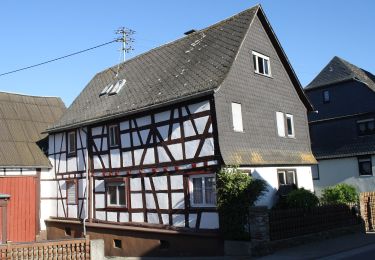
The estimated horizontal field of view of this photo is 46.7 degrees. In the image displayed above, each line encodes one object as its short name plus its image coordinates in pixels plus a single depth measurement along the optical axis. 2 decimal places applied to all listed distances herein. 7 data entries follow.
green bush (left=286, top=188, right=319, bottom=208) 17.22
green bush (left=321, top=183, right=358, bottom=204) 22.78
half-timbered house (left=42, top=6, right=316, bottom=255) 16.84
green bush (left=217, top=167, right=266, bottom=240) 15.45
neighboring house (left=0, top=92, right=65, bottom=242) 23.66
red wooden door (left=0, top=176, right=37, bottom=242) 23.52
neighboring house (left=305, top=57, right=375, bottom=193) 31.05
